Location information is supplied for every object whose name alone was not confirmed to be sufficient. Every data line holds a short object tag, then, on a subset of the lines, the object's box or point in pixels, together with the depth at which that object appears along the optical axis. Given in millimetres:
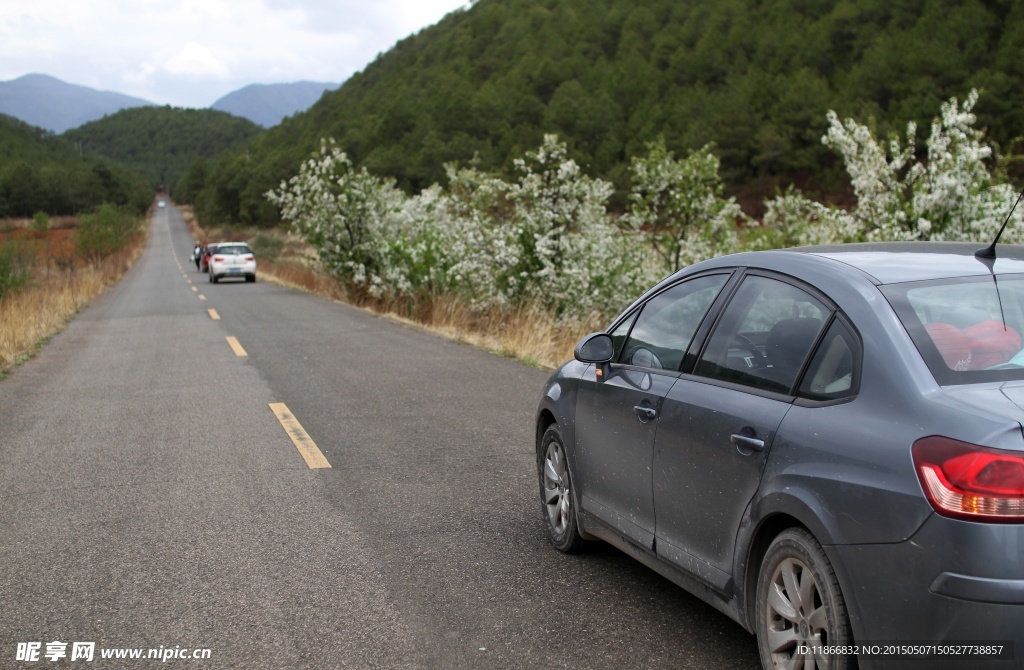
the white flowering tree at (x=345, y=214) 25250
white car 37719
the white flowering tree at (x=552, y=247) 16391
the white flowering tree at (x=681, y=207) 19953
